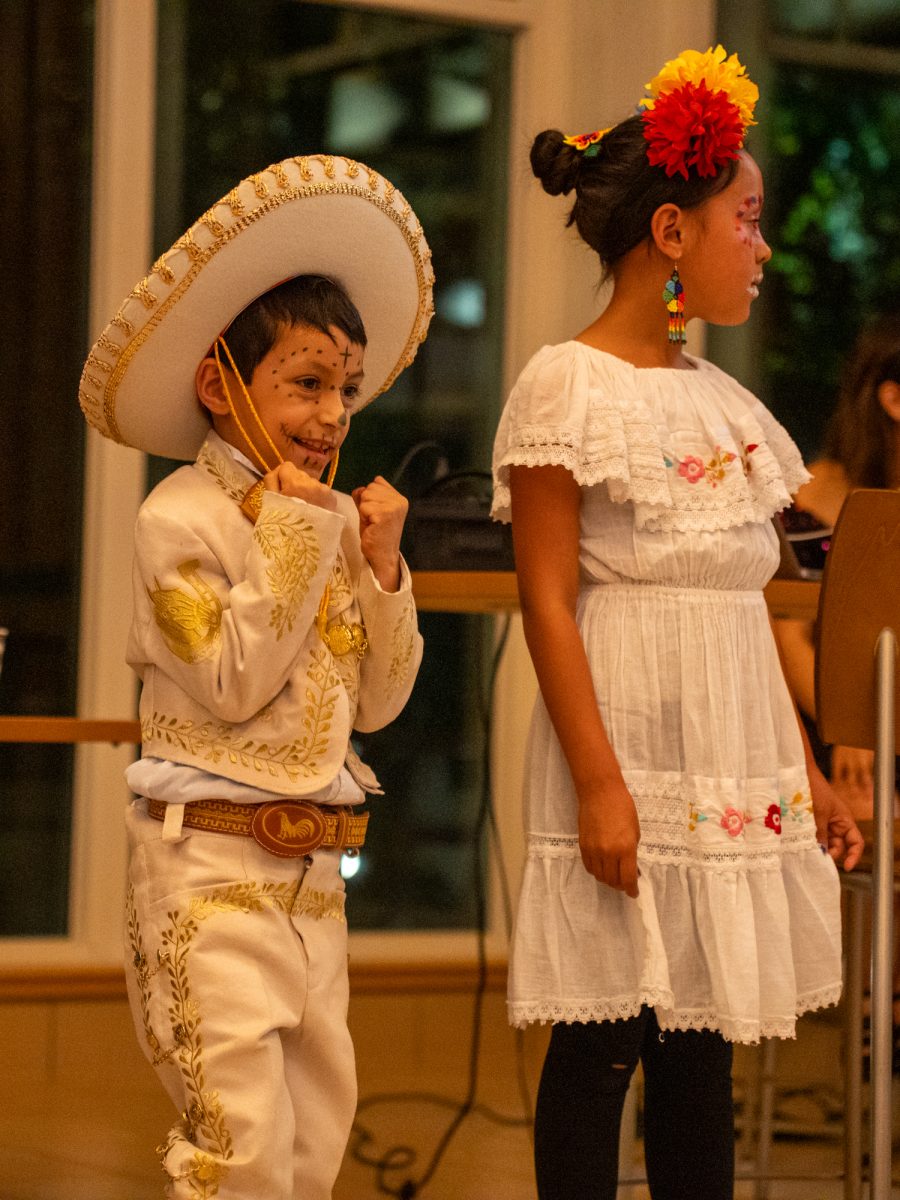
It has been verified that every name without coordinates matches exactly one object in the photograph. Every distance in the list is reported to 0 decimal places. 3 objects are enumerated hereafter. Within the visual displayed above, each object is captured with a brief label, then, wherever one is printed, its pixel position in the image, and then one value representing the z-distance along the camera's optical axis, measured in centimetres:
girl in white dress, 672
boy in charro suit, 654
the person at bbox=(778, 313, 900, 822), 788
